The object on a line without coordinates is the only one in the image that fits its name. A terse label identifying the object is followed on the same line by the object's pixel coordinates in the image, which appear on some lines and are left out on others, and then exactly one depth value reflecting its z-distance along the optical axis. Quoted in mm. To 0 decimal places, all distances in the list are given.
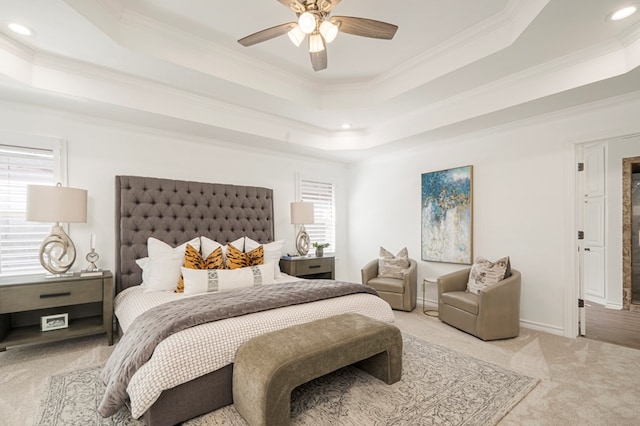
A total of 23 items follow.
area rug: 1838
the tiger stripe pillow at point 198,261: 2924
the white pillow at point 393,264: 4293
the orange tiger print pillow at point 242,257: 3229
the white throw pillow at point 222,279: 2703
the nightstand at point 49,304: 2520
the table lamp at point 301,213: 4383
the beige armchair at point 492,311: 3037
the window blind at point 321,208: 5031
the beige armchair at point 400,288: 4027
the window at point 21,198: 2861
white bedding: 1636
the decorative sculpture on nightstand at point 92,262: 2883
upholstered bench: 1652
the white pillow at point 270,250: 3648
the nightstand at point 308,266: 4141
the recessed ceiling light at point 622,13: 2088
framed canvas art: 3947
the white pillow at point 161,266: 2867
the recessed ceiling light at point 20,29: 2169
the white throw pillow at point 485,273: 3283
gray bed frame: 3248
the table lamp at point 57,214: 2664
